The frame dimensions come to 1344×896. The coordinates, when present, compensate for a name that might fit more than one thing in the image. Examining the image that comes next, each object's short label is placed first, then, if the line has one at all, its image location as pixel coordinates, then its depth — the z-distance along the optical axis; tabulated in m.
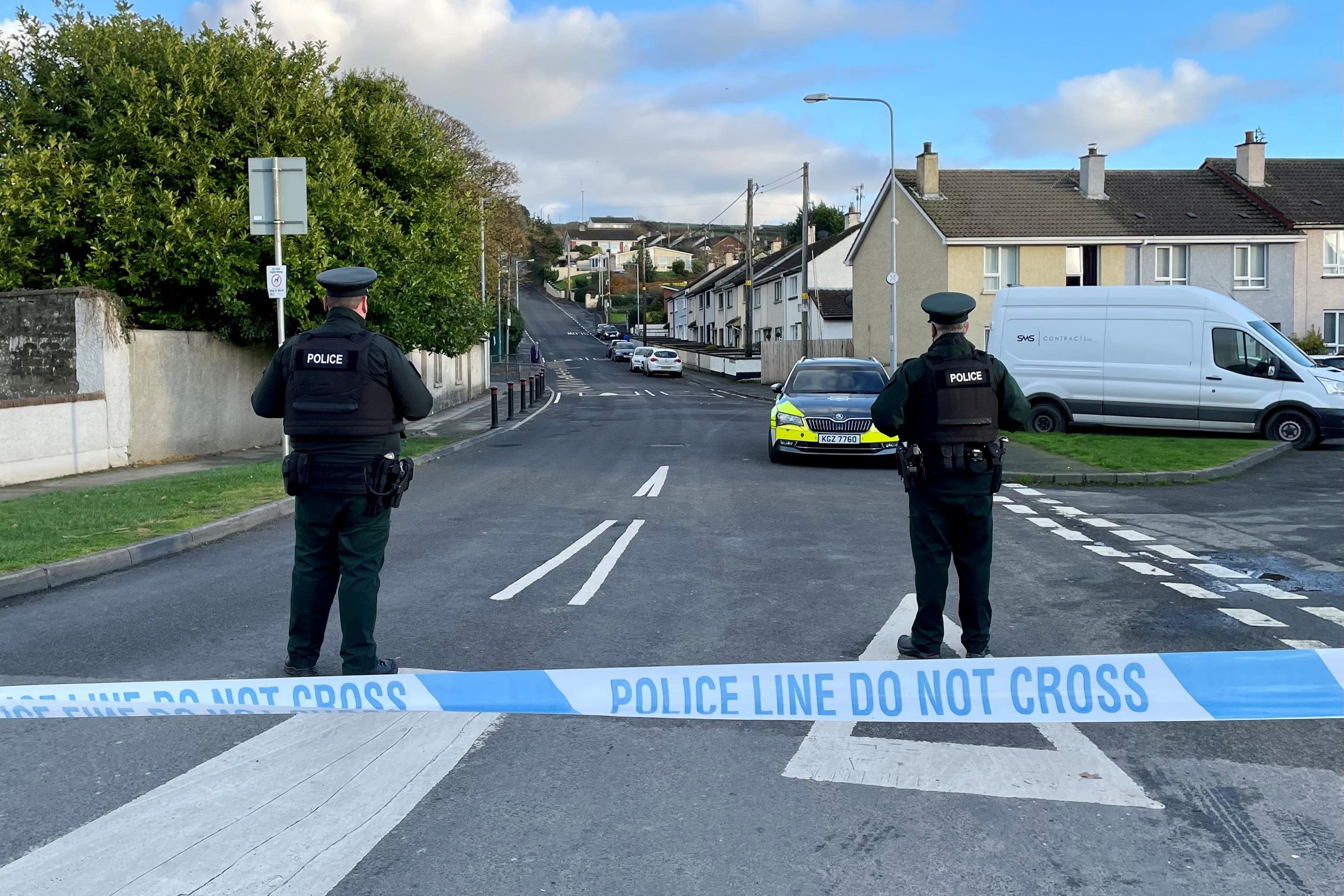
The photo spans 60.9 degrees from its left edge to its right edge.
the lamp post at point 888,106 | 31.23
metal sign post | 14.62
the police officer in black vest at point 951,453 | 5.58
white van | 19.47
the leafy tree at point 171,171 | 18.00
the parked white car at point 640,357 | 65.25
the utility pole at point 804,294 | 45.81
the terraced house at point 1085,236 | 41.97
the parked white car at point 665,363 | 62.31
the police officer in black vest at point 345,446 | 5.22
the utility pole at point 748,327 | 59.06
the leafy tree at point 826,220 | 102.00
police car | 16.14
